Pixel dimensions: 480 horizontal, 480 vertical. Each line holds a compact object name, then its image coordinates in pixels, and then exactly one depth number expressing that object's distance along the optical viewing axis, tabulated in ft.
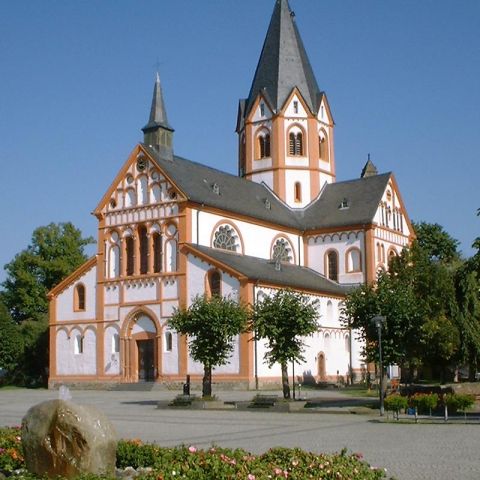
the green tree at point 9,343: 207.72
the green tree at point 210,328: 127.34
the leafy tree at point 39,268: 256.73
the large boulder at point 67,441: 40.70
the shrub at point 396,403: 94.03
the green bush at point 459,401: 92.40
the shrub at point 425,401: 92.68
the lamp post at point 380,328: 103.24
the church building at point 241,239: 179.32
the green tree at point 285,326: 121.08
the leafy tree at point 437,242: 274.57
